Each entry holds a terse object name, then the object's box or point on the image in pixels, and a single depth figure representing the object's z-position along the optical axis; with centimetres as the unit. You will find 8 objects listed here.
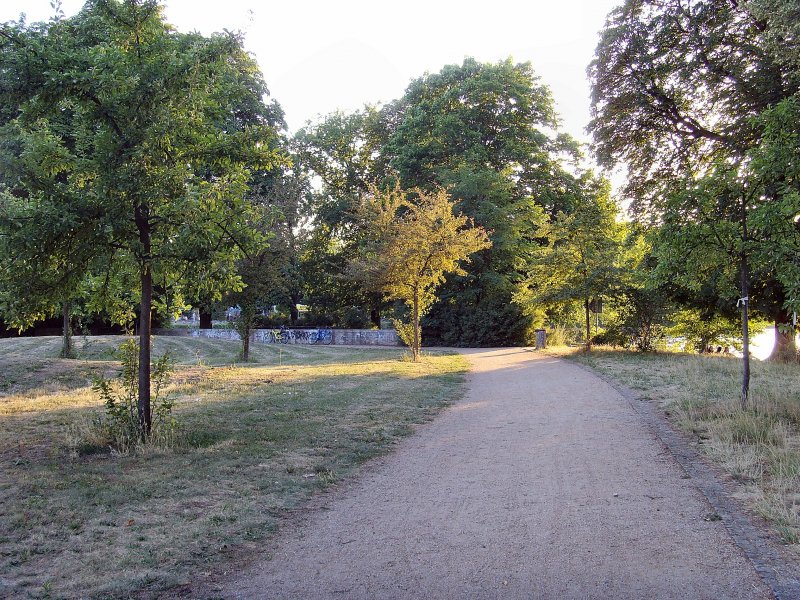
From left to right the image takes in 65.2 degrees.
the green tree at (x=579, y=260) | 2425
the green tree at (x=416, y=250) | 2220
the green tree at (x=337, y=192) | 4150
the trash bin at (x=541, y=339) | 3002
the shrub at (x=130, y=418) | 772
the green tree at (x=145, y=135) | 711
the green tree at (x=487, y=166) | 3425
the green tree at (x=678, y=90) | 1764
